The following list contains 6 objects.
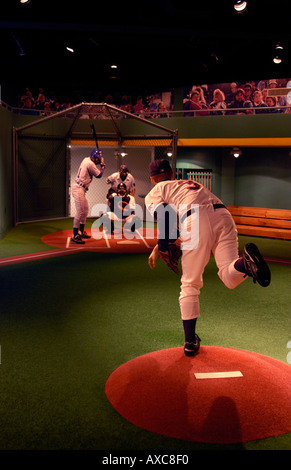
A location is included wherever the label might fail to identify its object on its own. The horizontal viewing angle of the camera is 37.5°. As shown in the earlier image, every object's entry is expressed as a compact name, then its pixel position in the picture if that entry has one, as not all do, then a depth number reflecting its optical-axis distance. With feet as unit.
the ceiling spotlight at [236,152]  53.01
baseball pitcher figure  13.91
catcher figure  42.57
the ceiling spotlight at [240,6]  34.15
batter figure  37.91
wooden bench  42.05
